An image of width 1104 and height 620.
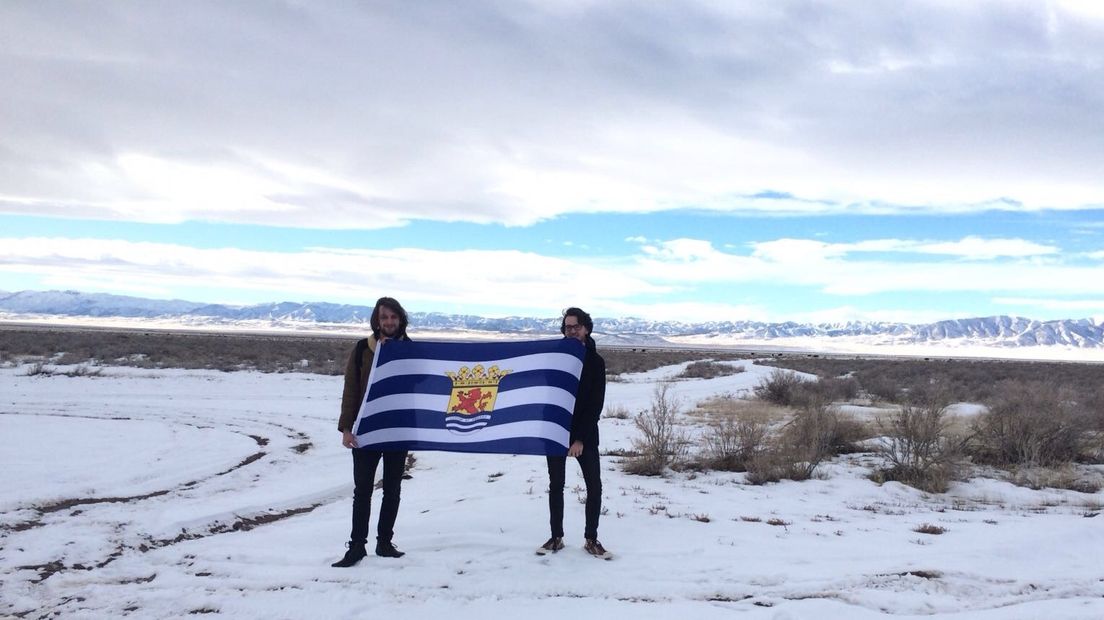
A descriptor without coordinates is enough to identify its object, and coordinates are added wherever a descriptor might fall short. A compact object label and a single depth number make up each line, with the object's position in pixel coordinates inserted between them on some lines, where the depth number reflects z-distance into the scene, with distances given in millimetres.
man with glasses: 6355
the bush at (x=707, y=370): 39531
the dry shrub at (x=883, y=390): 23766
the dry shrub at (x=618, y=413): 19016
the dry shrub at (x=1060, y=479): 9977
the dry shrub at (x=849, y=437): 12562
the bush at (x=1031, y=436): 11375
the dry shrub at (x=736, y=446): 10977
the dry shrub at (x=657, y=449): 10719
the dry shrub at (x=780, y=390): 22188
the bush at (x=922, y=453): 10047
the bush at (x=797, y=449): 10273
